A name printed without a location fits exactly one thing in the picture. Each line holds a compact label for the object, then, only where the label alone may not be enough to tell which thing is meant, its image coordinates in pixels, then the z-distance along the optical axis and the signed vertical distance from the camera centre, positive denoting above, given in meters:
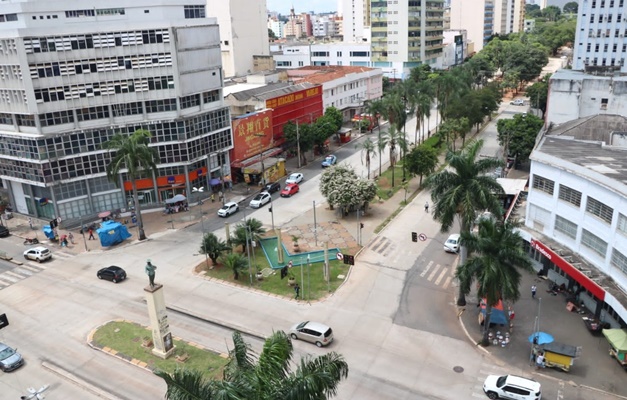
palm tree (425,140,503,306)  38.44 -11.55
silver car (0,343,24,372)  35.91 -20.27
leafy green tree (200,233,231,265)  48.97 -18.39
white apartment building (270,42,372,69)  155.62 -5.94
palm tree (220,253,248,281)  46.44 -18.91
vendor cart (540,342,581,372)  33.00 -19.94
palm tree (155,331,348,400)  18.83 -12.11
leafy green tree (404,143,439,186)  69.38 -16.59
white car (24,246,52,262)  53.62 -20.02
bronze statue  33.94 -14.02
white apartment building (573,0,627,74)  119.12 -2.98
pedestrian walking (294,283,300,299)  43.81 -20.27
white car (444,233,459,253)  51.53 -20.26
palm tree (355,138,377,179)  73.06 -15.35
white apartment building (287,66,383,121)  103.48 -10.29
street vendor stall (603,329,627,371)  32.94 -19.40
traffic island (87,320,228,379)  35.38 -20.76
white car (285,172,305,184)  73.84 -19.25
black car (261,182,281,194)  71.06 -19.54
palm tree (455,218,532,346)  33.91 -14.78
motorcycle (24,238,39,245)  58.34 -20.31
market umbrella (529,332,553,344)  33.72 -19.31
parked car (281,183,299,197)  70.00 -19.68
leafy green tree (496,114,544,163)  74.25 -15.05
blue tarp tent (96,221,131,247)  55.70 -19.18
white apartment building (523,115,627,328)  36.00 -14.45
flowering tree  59.12 -16.82
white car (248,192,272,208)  66.00 -19.63
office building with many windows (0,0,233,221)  58.62 -5.61
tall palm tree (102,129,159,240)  54.53 -11.14
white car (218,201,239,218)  63.73 -19.81
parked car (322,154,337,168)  82.57 -19.19
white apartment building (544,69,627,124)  66.00 -9.27
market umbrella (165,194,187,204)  65.00 -18.57
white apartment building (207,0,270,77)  128.38 +1.69
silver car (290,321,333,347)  37.06 -20.21
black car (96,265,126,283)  48.34 -20.16
